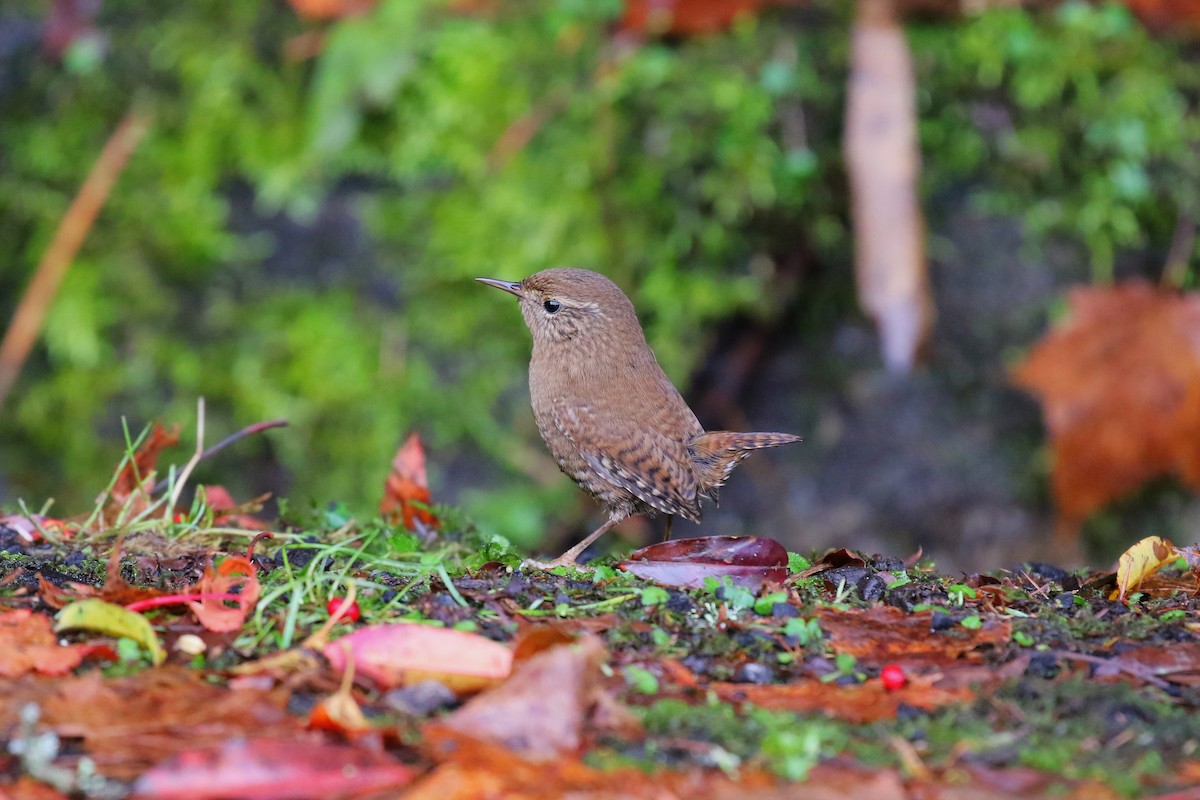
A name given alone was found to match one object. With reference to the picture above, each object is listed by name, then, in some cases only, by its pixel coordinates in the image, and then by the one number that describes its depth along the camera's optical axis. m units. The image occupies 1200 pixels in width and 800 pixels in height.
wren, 8.90
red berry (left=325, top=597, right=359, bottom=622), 5.42
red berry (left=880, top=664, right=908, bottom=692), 4.95
